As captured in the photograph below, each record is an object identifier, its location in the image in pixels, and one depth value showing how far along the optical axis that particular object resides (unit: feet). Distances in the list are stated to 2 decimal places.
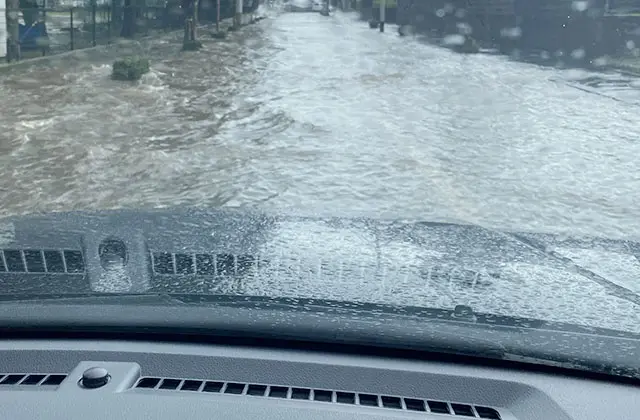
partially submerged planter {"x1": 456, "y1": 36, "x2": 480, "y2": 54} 108.88
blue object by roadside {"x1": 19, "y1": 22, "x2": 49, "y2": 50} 78.01
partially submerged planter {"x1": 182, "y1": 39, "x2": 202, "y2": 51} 98.23
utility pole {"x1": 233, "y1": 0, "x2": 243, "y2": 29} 143.23
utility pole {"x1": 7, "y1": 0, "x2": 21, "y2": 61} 72.49
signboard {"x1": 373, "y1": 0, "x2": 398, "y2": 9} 191.11
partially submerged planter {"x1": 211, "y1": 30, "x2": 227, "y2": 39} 118.92
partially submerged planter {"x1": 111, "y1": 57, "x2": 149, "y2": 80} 68.85
